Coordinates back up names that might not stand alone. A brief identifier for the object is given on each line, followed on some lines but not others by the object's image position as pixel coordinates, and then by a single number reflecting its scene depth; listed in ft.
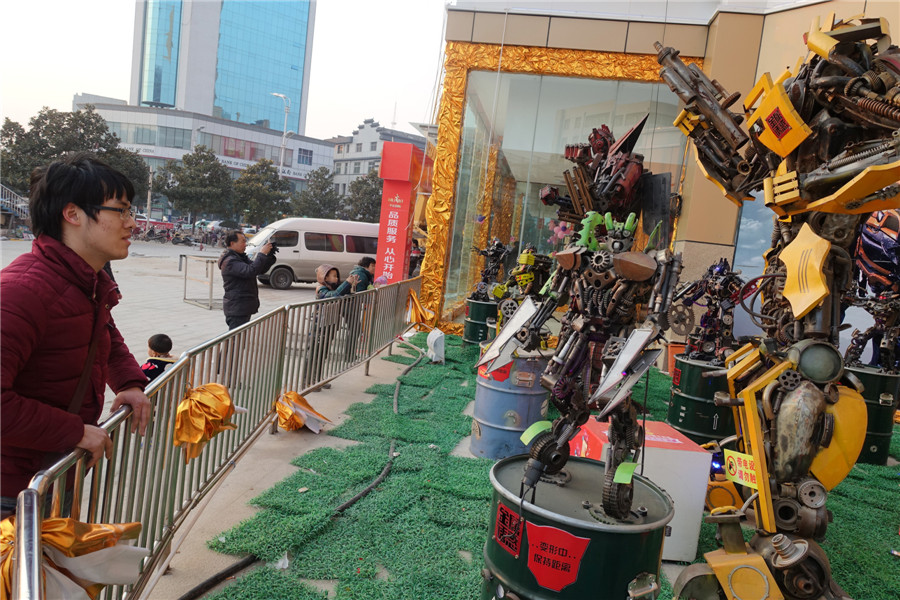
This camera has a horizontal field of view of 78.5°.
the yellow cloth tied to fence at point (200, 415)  8.71
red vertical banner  38.05
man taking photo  18.89
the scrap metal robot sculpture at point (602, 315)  8.59
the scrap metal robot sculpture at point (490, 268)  30.91
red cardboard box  12.15
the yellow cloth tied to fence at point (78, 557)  4.70
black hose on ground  9.21
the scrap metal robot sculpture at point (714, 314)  20.47
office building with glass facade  204.95
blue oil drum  16.70
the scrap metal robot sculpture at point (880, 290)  20.95
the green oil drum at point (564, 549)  7.42
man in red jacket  5.35
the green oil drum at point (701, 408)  18.54
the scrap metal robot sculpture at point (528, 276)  18.90
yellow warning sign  9.51
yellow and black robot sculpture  8.71
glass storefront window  34.83
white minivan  55.11
